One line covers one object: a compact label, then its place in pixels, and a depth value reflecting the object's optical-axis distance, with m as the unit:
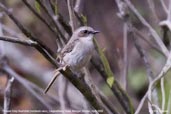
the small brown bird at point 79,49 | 6.30
